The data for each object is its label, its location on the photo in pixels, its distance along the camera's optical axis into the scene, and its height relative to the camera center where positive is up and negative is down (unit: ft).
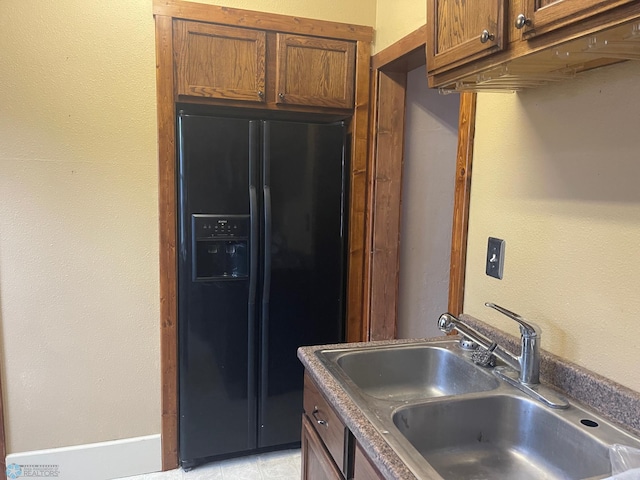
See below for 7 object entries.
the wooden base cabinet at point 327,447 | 3.68 -2.32
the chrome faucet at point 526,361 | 3.94 -1.53
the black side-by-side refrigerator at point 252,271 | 7.43 -1.37
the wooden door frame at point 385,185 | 8.03 +0.14
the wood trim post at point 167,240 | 7.20 -0.85
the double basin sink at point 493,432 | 3.42 -1.91
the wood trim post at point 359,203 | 8.13 -0.19
